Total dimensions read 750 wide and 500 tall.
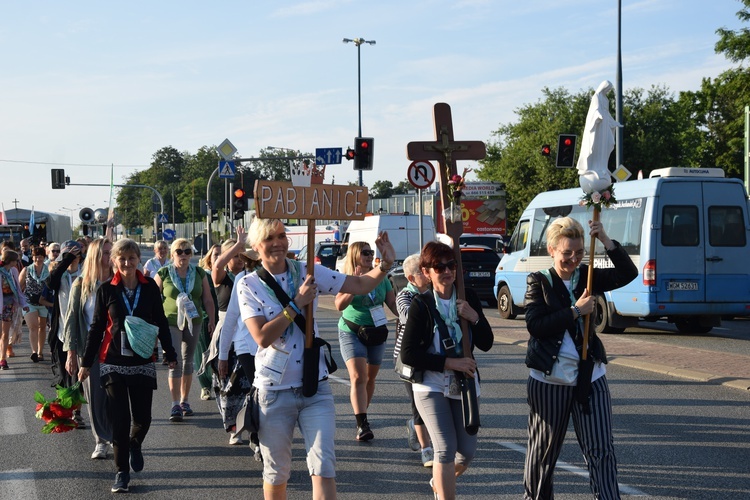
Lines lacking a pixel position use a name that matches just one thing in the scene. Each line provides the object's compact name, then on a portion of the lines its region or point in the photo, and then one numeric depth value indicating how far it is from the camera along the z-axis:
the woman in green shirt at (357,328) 8.19
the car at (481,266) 24.58
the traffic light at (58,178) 48.16
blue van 16.70
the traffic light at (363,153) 29.50
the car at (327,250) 32.69
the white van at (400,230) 25.95
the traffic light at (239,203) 28.23
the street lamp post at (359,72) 49.56
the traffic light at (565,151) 26.81
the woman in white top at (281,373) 4.85
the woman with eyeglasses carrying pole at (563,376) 4.97
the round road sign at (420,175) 17.19
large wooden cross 5.84
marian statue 5.79
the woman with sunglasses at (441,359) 5.14
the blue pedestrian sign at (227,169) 28.87
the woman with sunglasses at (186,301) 9.52
